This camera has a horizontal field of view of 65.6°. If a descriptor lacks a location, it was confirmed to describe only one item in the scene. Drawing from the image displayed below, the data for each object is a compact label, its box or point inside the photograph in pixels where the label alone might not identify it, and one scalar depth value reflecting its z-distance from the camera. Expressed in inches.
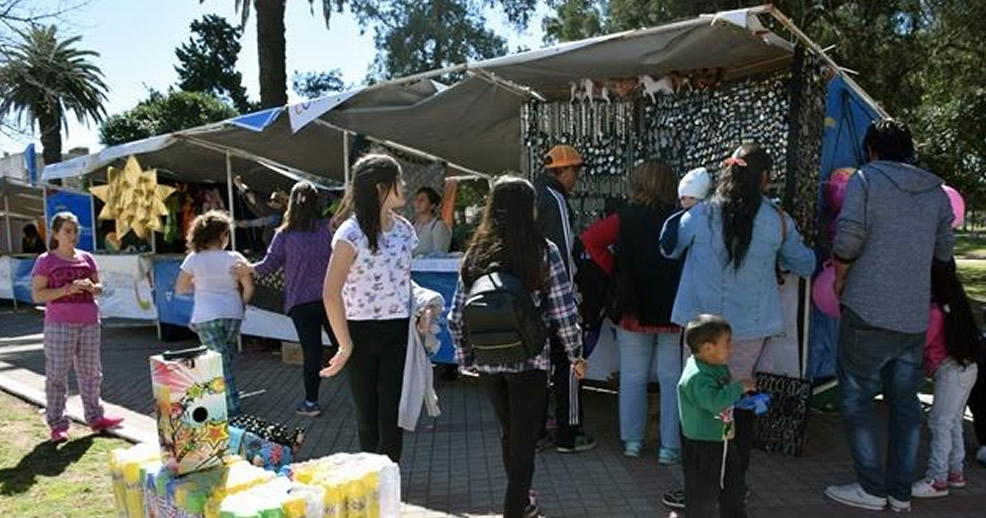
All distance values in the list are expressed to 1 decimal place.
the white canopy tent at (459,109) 195.6
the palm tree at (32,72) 335.4
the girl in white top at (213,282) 215.2
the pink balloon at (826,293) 180.4
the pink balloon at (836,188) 197.2
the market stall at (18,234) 603.2
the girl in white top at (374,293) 136.9
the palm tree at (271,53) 531.2
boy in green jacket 127.3
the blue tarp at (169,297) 388.5
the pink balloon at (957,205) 161.8
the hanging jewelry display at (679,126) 201.9
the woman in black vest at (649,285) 179.8
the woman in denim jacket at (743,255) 148.4
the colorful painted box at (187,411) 112.2
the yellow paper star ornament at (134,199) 395.9
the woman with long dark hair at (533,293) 132.6
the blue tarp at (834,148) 206.5
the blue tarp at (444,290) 267.9
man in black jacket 184.2
